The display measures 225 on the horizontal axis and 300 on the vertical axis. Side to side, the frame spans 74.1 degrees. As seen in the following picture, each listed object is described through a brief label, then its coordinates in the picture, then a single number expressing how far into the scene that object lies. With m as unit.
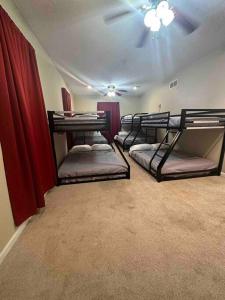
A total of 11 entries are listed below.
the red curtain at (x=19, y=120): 1.31
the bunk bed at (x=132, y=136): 5.24
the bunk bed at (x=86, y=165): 2.59
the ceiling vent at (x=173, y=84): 4.23
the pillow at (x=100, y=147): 4.16
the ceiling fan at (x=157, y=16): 1.32
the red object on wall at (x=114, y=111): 6.87
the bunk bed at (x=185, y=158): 2.53
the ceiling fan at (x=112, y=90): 5.17
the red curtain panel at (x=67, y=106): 4.10
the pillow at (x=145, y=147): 4.14
